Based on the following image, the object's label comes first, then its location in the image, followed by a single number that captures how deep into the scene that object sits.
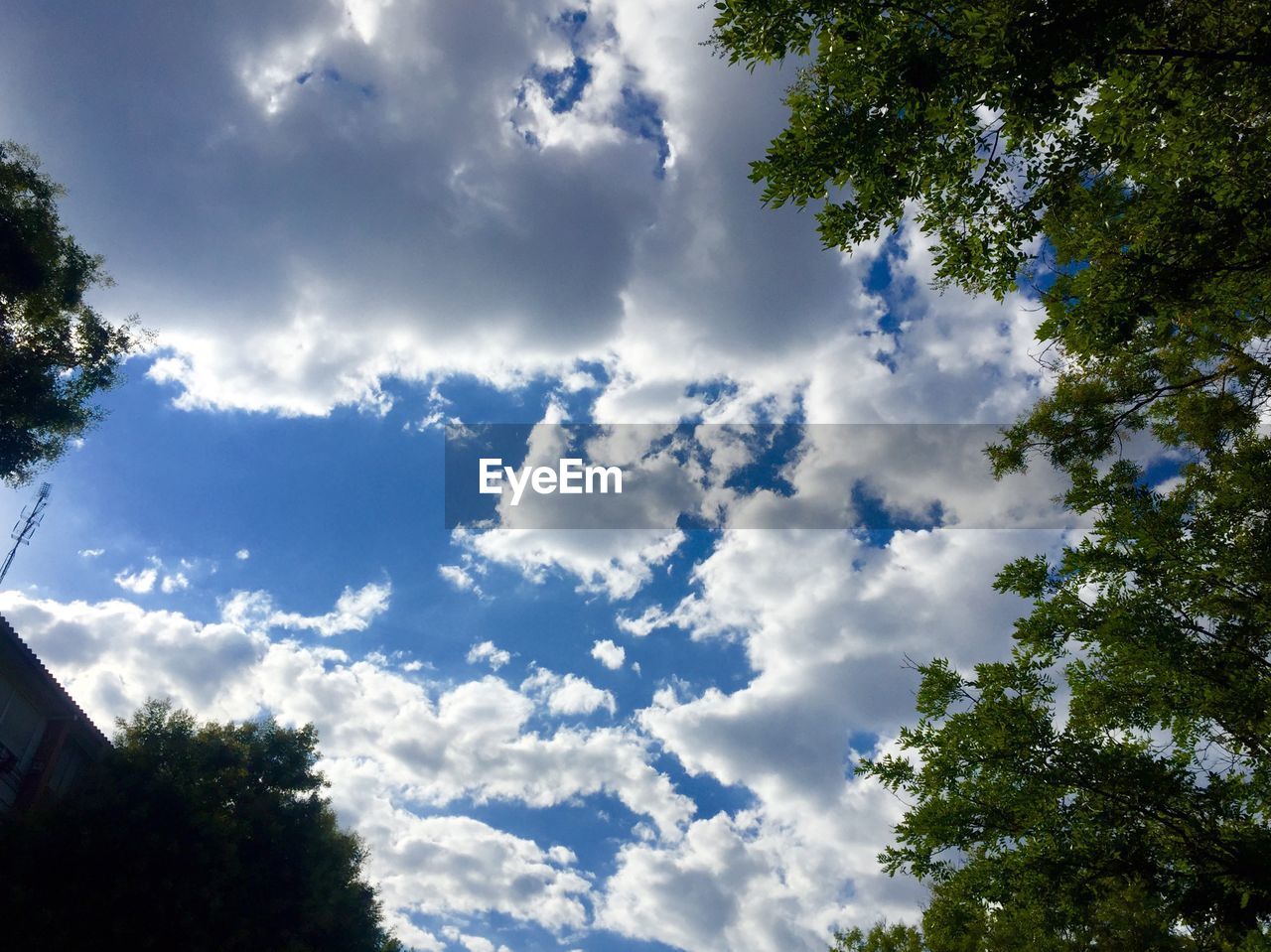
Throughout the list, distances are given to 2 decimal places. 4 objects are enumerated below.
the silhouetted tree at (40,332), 16.42
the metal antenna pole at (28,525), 23.98
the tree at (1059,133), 5.33
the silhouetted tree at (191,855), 16.80
